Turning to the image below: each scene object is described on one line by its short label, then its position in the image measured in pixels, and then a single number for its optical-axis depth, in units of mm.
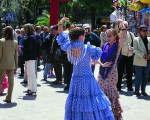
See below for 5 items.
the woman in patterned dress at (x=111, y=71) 6512
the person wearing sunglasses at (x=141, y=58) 9531
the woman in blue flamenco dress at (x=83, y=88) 5574
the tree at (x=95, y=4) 36312
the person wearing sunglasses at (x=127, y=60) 10406
